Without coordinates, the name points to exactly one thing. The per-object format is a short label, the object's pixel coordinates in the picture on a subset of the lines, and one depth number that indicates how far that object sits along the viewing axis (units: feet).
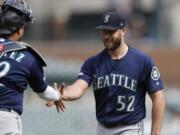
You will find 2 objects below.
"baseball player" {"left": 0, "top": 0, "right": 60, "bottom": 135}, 53.93
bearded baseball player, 61.11
